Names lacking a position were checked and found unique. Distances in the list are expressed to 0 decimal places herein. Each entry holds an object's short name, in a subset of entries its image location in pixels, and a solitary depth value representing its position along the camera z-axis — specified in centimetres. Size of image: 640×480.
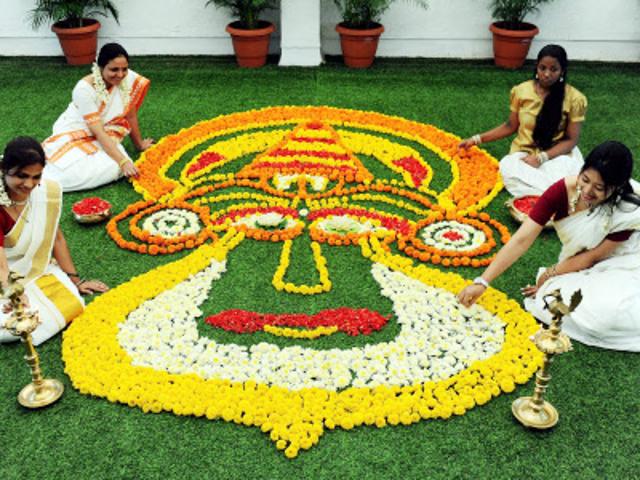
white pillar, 830
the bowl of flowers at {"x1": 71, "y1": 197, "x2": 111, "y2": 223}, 488
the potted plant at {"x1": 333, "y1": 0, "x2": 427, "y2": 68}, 821
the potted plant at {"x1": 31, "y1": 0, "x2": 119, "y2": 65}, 809
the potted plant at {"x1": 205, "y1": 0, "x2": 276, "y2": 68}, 824
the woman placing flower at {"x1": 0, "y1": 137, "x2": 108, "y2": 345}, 360
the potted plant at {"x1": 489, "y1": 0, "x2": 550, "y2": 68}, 819
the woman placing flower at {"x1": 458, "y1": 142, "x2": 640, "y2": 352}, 361
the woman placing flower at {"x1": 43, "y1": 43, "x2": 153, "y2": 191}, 541
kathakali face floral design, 337
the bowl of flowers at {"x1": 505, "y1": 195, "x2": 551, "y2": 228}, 490
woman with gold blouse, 508
